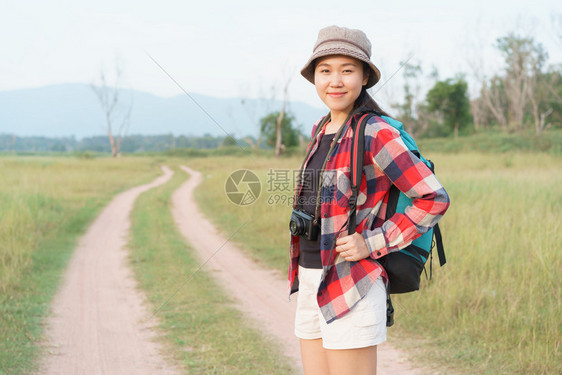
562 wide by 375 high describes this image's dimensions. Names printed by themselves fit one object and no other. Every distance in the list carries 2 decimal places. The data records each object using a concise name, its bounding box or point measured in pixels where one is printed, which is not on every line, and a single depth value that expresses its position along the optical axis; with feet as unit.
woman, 4.46
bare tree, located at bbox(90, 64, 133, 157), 141.35
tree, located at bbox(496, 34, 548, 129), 103.35
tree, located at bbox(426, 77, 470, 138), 94.22
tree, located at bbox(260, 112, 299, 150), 84.38
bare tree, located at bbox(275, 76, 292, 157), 47.26
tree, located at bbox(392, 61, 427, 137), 120.37
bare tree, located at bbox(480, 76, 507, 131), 114.21
